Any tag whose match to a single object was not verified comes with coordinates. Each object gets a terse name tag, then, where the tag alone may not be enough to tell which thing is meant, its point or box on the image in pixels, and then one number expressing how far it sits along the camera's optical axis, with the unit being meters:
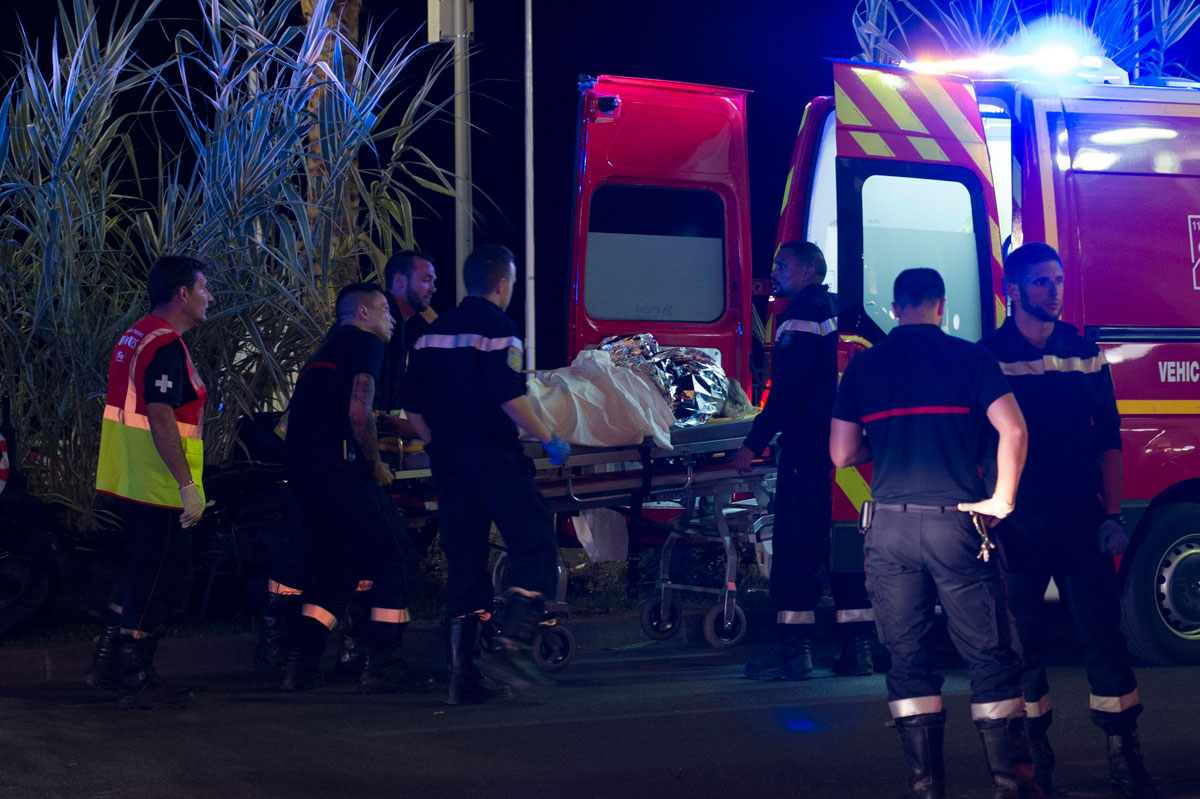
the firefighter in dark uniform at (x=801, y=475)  12.68
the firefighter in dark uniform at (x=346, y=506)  12.24
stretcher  13.49
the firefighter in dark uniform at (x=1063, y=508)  8.97
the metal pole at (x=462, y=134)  18.64
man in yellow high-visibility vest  11.41
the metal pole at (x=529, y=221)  21.64
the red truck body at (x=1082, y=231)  12.55
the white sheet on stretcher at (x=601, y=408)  13.18
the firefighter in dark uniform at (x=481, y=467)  11.65
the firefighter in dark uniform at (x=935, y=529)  8.35
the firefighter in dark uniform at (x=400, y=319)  13.52
